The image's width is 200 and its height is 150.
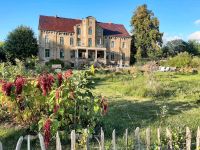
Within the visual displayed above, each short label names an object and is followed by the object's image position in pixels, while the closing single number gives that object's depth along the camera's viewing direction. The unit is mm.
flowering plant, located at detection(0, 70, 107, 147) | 3413
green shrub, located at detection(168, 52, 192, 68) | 24256
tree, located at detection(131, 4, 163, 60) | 35983
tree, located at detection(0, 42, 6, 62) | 27194
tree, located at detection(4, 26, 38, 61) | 28890
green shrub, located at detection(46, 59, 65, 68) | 29080
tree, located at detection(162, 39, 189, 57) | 41853
